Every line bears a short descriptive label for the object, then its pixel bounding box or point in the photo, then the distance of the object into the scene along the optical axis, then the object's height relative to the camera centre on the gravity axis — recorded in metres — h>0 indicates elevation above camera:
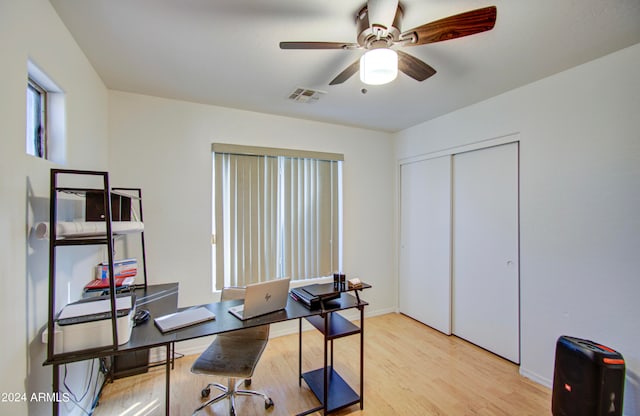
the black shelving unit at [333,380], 1.99 -1.43
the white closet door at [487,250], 2.74 -0.44
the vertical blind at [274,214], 3.08 -0.07
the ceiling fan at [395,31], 1.30 +0.89
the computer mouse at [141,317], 1.69 -0.67
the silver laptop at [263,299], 1.74 -0.59
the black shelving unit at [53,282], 1.26 -0.34
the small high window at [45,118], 1.53 +0.53
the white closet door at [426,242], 3.38 -0.44
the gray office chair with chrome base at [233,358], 1.82 -1.04
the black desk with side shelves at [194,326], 1.36 -0.70
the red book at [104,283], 2.05 -0.57
